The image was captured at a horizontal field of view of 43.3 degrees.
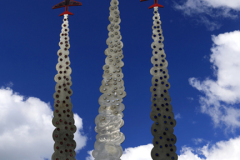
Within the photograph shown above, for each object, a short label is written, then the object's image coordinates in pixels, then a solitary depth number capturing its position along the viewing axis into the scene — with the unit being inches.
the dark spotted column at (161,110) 380.8
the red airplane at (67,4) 494.0
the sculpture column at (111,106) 394.6
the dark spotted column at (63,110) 416.2
